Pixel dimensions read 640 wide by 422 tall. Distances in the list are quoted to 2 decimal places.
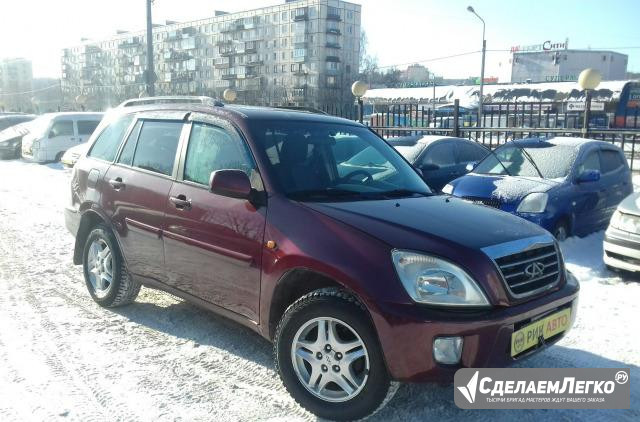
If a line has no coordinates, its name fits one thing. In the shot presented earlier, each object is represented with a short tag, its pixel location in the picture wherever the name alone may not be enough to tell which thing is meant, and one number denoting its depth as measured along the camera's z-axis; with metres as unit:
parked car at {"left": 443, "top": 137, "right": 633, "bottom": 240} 6.51
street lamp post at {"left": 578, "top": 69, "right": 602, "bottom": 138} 10.74
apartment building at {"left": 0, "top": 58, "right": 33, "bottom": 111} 86.31
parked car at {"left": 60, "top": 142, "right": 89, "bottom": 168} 13.79
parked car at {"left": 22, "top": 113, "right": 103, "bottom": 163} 17.95
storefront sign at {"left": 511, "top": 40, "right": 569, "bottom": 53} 93.31
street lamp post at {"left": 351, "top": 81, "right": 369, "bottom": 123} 15.54
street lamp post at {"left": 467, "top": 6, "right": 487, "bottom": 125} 27.58
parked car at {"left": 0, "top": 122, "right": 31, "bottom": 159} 20.94
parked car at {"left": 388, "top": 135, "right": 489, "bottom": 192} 8.97
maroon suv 2.64
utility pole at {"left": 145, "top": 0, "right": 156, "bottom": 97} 17.39
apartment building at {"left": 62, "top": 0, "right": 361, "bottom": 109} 79.19
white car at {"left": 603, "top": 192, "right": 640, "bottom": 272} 5.30
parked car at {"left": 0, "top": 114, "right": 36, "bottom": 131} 24.70
